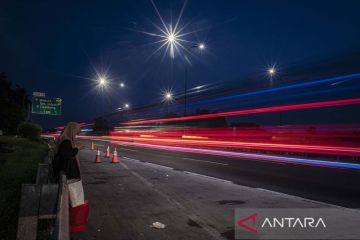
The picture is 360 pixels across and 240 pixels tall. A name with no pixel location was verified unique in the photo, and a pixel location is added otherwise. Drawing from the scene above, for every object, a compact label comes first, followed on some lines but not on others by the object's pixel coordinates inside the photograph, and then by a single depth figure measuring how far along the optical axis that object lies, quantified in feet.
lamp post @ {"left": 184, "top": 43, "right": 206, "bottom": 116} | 94.16
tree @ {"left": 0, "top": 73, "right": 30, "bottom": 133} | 152.87
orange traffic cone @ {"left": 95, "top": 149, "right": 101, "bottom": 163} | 65.50
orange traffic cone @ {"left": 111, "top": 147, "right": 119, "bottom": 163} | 65.05
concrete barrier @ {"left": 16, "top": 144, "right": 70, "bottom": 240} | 17.20
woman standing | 19.61
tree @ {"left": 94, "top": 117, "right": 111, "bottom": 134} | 531.29
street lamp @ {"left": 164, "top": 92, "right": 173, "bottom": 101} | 179.21
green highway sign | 172.04
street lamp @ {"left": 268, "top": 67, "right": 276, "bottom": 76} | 111.34
